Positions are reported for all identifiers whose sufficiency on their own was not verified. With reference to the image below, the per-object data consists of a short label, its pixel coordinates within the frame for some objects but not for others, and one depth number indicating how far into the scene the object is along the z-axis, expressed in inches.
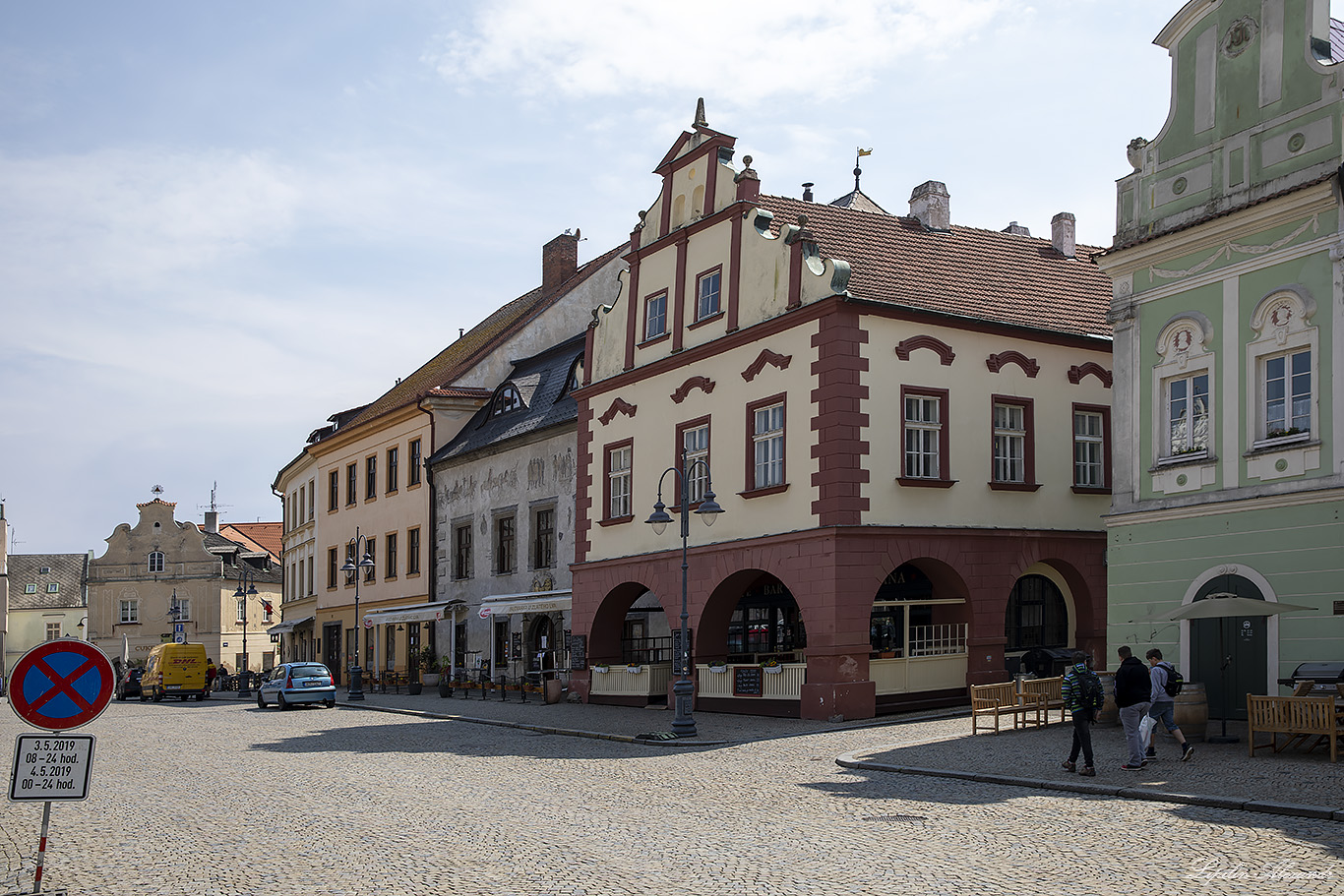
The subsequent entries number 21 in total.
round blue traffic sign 369.7
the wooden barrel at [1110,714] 855.7
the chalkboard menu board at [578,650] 1355.8
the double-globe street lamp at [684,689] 911.0
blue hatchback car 1497.3
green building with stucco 776.9
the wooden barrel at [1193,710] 776.3
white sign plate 374.6
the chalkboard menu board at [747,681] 1109.1
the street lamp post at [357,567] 1626.5
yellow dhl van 1925.4
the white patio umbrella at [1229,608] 739.4
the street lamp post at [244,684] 2113.2
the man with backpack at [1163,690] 717.9
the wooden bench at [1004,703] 849.5
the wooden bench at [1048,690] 869.8
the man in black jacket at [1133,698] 654.5
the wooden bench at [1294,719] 648.4
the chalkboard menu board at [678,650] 1151.0
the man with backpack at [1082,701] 642.2
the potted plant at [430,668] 1788.9
